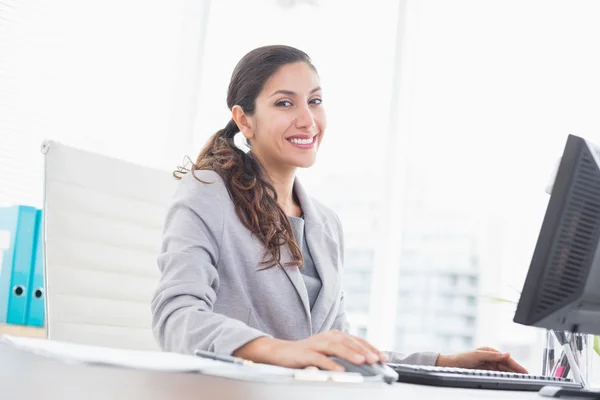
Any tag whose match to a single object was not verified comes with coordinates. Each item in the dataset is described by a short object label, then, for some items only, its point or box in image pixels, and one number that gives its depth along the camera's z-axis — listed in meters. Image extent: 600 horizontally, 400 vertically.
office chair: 1.58
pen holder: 1.03
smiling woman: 0.92
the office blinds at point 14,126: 3.03
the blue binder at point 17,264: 2.34
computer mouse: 0.68
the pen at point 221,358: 0.64
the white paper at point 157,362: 0.53
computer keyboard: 0.85
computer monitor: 0.88
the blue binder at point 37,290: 2.36
